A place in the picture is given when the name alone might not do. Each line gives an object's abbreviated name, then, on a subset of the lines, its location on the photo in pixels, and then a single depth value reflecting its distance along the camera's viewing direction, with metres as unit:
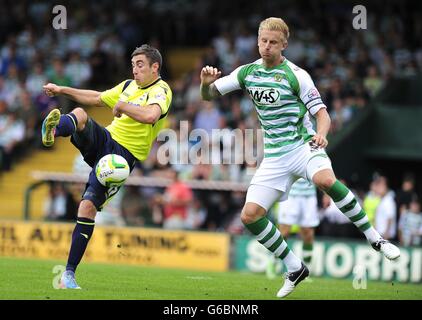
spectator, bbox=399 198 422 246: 21.22
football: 11.80
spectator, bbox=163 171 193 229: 22.45
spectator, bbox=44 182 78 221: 23.39
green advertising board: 20.16
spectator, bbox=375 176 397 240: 20.73
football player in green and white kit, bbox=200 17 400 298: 11.51
